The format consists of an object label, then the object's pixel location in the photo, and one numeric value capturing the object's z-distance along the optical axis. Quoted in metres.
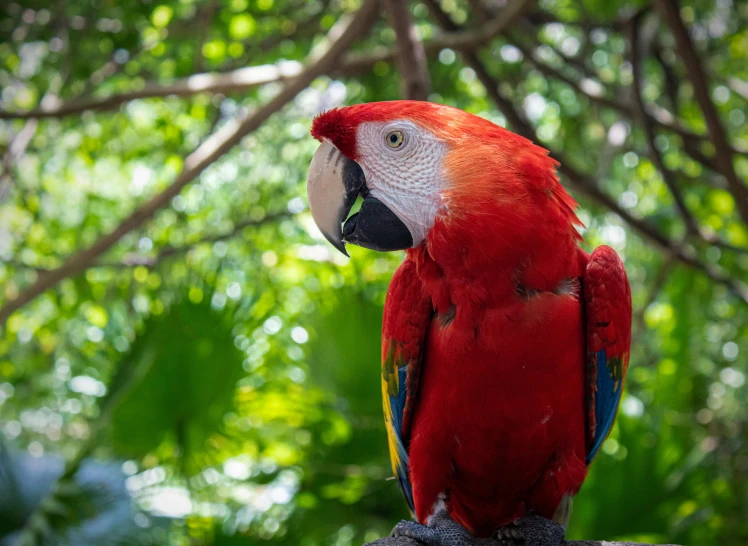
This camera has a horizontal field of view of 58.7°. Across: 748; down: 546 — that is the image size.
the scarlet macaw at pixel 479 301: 1.22
